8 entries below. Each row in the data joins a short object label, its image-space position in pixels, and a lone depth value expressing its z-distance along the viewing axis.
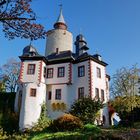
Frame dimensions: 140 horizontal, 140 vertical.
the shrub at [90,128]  12.62
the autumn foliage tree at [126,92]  18.14
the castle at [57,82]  18.52
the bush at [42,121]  17.06
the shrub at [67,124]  14.20
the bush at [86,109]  16.88
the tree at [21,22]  6.02
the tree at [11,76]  29.14
